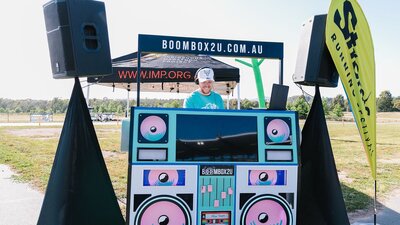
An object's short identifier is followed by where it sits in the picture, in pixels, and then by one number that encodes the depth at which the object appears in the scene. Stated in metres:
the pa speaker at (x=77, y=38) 3.20
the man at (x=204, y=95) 3.77
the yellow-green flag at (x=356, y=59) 3.77
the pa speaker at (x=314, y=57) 3.84
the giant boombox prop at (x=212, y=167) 3.18
